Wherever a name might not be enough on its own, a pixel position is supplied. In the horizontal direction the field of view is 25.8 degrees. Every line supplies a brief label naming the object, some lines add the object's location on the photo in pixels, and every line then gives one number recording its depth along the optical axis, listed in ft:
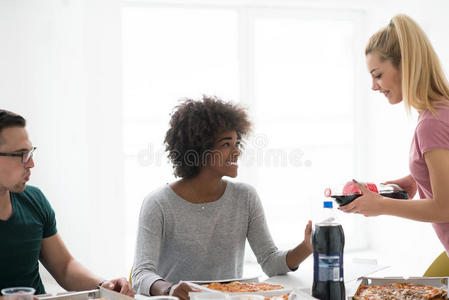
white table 11.87
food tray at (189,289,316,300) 10.00
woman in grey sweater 12.90
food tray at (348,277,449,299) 11.27
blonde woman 11.53
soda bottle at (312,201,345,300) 10.48
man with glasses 12.07
